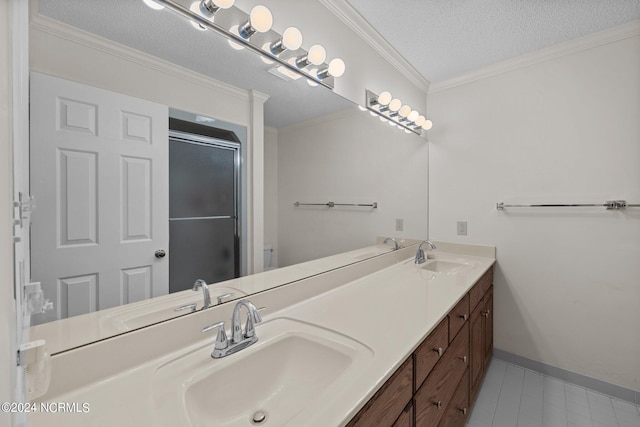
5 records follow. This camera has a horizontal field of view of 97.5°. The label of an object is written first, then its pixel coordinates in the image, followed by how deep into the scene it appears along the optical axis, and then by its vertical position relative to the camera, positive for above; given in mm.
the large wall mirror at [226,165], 708 +194
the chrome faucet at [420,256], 2131 -322
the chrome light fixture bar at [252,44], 917 +680
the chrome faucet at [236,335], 866 -391
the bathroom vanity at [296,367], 656 -436
